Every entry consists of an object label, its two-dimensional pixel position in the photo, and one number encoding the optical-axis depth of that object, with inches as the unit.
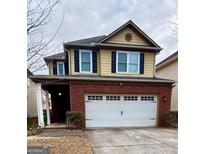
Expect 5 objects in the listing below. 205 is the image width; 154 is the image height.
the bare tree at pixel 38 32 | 139.8
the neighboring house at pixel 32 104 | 577.5
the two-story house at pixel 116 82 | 390.9
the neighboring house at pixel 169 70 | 545.9
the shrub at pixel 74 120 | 356.5
